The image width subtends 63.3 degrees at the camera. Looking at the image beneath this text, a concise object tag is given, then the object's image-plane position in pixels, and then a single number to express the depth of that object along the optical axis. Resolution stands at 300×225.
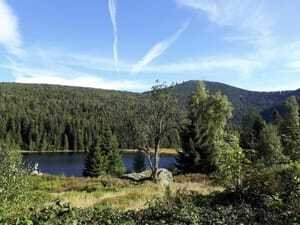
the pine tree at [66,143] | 89.28
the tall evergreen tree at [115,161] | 32.42
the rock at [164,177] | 17.39
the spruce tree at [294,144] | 12.53
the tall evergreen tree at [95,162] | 30.00
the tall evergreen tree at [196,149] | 23.39
